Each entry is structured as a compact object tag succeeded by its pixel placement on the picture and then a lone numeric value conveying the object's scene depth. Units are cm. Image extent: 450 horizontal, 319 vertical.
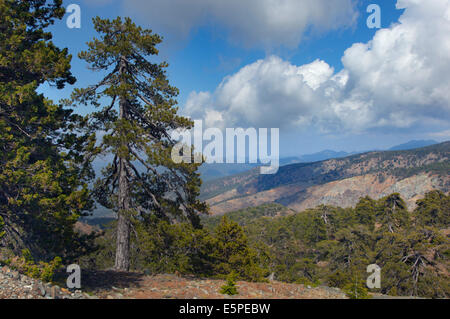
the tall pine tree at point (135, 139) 1371
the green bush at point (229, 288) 1006
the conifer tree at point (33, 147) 1007
